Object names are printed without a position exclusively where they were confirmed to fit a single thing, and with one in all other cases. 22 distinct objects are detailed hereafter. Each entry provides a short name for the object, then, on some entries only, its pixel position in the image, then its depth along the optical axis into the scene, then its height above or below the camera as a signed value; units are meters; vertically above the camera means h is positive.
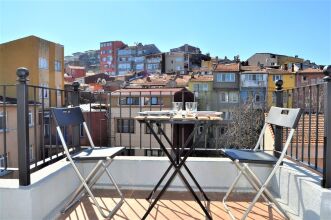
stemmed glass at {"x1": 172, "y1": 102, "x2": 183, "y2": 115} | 2.78 -0.04
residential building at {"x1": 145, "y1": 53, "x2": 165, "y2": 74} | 54.30 +7.64
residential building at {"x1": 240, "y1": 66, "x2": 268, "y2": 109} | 27.23 +1.71
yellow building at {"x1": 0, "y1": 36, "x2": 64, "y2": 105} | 20.98 +3.27
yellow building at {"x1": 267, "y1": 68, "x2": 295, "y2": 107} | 27.37 +2.48
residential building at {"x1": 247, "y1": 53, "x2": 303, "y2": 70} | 36.26 +5.55
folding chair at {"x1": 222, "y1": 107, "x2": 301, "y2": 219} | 2.13 -0.43
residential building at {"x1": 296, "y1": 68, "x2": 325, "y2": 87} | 26.81 +2.56
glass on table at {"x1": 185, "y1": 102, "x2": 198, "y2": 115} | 2.70 -0.04
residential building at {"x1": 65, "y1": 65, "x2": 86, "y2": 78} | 47.94 +5.19
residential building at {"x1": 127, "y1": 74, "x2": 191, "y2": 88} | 26.59 +2.06
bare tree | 17.33 -1.65
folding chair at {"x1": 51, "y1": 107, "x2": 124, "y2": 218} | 2.27 -0.42
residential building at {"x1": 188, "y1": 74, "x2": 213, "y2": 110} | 27.77 +1.37
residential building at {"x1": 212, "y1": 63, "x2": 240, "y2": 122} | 27.66 +1.55
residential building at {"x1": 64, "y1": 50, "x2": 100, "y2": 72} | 80.38 +12.88
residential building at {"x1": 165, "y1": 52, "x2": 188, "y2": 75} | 46.47 +6.76
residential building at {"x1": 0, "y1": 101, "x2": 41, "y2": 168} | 11.07 -1.75
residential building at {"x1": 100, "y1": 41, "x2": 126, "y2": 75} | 68.62 +11.36
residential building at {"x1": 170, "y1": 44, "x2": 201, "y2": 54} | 55.17 +10.28
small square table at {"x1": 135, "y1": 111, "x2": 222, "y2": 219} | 2.14 -0.14
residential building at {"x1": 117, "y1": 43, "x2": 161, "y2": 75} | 60.81 +10.17
